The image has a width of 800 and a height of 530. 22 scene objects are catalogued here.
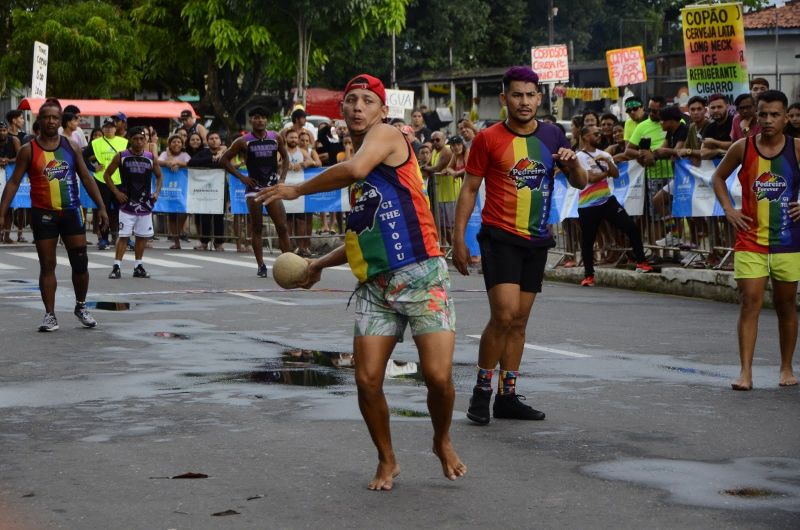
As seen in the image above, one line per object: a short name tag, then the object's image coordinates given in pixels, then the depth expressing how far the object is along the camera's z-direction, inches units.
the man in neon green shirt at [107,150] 975.6
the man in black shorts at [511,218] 327.3
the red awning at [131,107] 1816.2
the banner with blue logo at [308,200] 914.7
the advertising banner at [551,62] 1277.1
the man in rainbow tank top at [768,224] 376.8
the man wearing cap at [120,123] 997.8
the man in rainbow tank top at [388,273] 258.8
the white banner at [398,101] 1337.4
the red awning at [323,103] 2456.1
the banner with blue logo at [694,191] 634.8
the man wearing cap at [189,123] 1082.3
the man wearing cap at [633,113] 768.9
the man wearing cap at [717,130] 619.8
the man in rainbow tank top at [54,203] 502.3
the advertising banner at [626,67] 1213.1
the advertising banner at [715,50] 682.8
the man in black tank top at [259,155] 738.8
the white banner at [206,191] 961.5
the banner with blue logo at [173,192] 979.9
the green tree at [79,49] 1939.0
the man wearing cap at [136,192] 722.2
